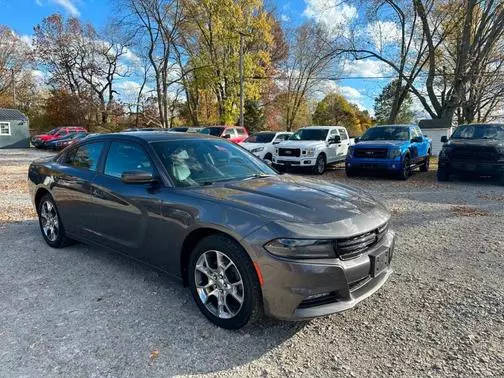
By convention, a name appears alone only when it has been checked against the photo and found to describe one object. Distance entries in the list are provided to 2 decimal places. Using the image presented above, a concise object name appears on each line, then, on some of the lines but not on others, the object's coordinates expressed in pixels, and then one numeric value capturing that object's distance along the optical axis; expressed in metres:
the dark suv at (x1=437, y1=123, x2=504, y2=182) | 10.36
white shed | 22.23
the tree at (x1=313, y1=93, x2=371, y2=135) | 55.92
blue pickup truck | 11.71
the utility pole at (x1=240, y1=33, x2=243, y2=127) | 24.75
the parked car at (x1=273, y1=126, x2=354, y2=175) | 13.26
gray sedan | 2.71
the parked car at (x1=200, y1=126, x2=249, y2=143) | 20.20
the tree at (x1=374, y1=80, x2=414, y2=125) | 26.06
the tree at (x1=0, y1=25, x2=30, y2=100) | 48.25
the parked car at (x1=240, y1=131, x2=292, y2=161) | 15.26
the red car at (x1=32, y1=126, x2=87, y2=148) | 30.54
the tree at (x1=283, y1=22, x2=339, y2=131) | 39.72
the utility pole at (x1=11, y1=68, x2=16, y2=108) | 46.56
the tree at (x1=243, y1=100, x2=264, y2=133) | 41.75
